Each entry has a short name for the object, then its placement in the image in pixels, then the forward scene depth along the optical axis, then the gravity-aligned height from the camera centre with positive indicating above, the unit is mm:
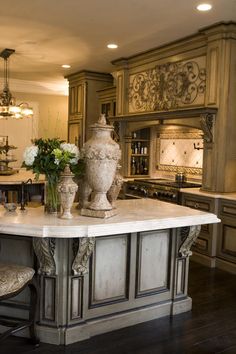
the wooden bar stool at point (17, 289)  2469 -913
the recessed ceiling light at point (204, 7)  4051 +1439
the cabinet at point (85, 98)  7789 +926
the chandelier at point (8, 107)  6145 +561
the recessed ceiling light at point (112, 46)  5687 +1433
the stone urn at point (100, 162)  2859 -114
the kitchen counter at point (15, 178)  5680 -526
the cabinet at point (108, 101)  7266 +834
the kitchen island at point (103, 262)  2715 -875
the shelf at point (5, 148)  6512 -80
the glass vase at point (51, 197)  2986 -394
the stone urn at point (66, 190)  2793 -313
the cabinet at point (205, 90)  4680 +754
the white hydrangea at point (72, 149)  2908 -30
